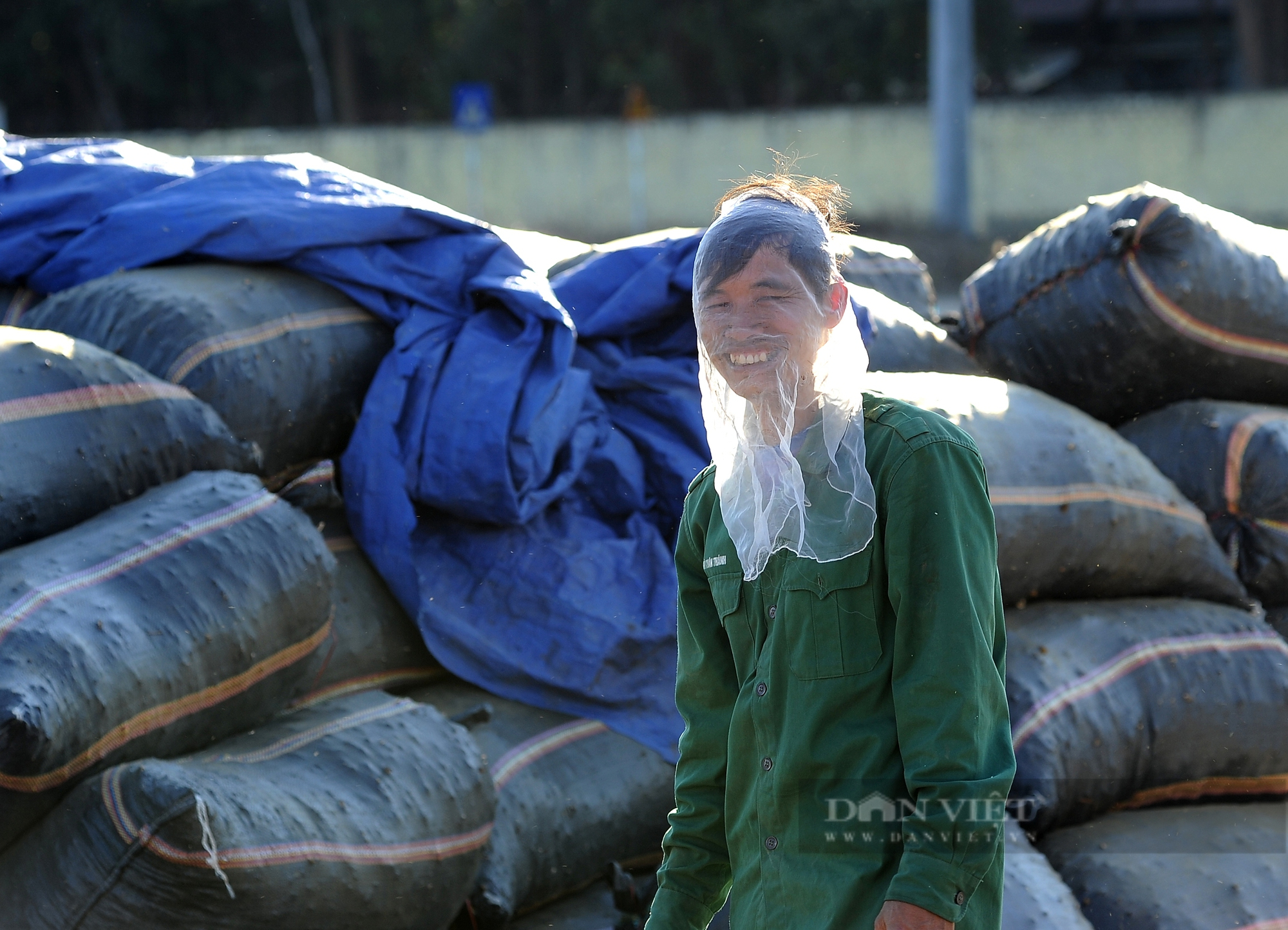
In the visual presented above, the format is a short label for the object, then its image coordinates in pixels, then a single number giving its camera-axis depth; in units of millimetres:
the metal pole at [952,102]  29109
